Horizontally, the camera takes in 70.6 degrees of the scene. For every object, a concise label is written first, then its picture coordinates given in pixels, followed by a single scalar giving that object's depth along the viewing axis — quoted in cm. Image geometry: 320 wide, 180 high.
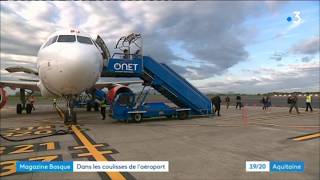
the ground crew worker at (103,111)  1430
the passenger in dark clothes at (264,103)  2043
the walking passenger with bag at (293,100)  1724
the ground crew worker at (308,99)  1815
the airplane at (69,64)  931
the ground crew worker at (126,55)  1310
